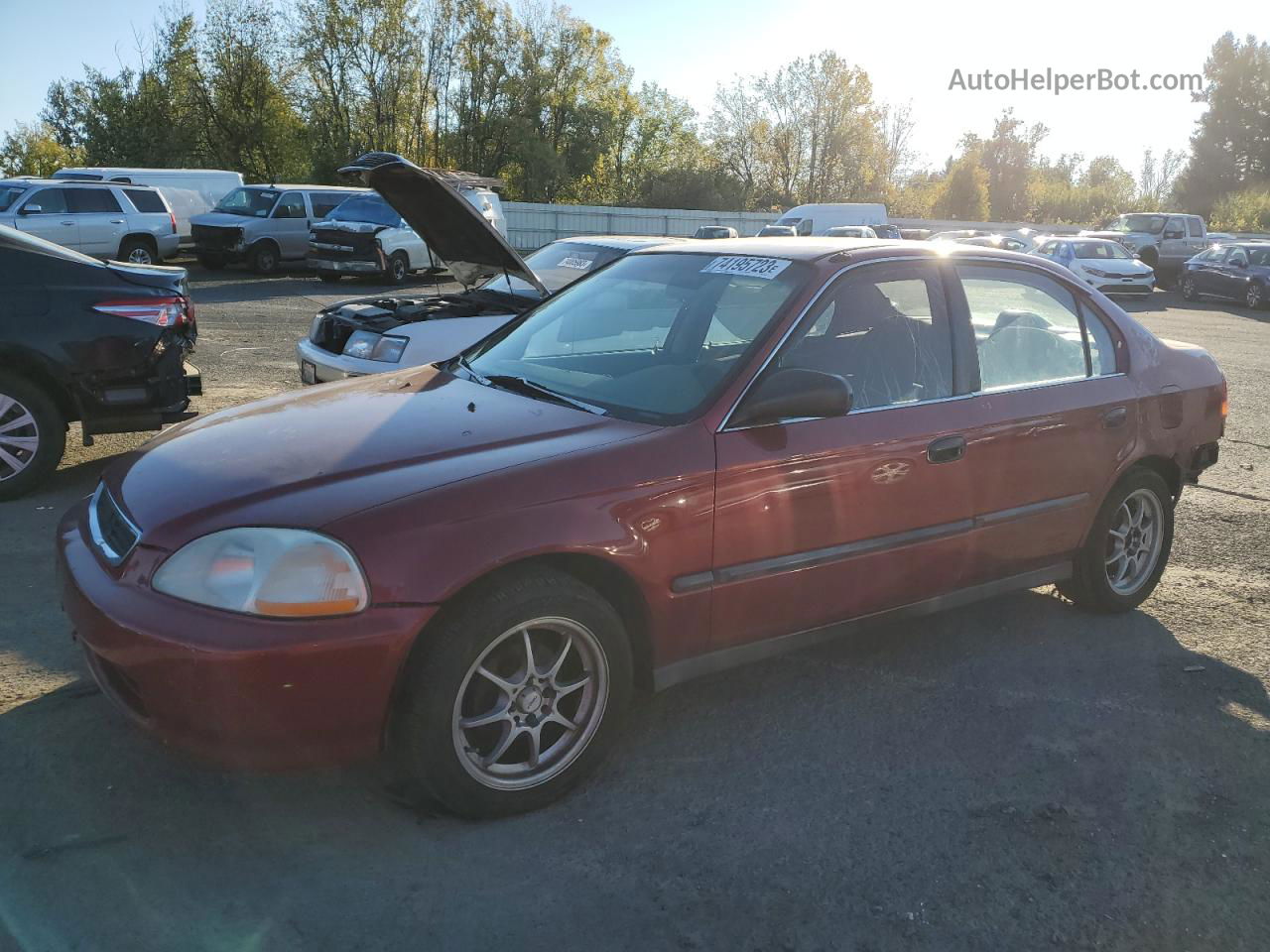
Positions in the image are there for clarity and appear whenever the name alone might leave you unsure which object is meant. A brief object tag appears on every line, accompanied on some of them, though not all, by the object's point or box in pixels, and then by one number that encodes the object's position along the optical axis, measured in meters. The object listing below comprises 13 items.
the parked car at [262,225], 21.70
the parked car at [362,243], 20.59
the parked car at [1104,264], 24.38
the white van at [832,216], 29.58
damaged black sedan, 5.57
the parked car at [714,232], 24.50
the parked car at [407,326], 7.04
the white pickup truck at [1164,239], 29.22
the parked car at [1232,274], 24.52
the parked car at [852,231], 22.70
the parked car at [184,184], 23.19
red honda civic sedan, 2.59
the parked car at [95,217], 18.05
